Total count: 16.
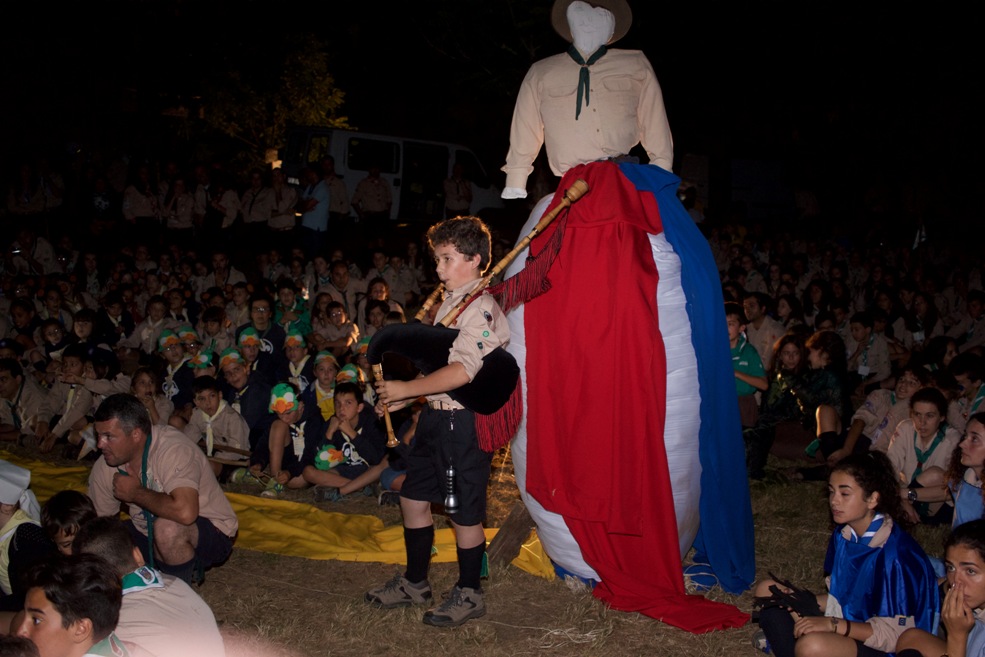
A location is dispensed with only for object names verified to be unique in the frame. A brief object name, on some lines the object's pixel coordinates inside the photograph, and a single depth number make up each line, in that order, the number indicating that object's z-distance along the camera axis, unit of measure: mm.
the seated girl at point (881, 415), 6281
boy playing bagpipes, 3836
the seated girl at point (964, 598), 3301
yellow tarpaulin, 5191
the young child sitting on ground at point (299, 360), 7461
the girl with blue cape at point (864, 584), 3582
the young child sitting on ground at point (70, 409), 7426
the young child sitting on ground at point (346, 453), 6352
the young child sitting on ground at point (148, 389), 6871
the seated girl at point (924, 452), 5434
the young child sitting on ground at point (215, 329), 8547
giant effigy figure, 4176
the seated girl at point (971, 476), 4250
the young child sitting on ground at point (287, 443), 6531
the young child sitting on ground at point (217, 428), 6770
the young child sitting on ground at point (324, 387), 7000
